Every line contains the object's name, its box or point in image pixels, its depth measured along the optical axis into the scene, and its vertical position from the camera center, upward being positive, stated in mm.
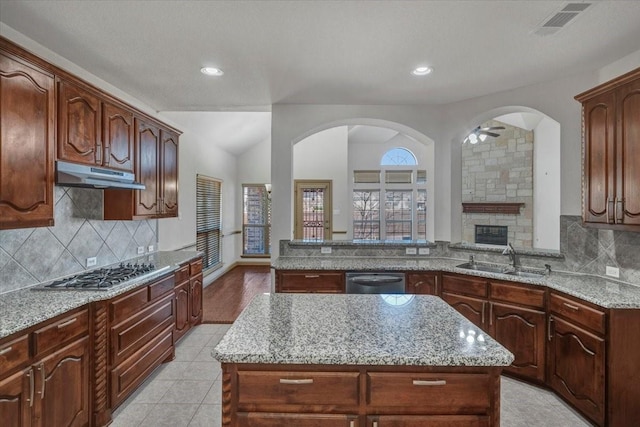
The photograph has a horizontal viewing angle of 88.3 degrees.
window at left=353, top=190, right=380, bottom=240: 8695 +19
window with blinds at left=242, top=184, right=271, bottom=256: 8320 -191
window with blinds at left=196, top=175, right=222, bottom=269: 5853 -126
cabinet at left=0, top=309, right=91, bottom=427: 1571 -864
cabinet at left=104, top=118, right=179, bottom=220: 3008 +344
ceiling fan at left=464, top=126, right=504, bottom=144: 5520 +1363
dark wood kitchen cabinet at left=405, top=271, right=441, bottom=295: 3229 -671
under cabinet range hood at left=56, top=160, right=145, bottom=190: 2127 +262
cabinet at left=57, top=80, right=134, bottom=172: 2211 +638
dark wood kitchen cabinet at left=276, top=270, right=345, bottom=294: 3244 -667
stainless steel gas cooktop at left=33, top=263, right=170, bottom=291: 2258 -492
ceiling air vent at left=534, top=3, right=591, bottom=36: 1929 +1221
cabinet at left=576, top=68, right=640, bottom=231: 2180 +433
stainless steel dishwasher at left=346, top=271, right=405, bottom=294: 2988 -635
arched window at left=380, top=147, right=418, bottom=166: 8734 +1468
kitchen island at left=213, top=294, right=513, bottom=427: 1269 -665
